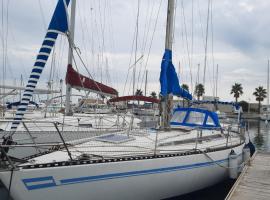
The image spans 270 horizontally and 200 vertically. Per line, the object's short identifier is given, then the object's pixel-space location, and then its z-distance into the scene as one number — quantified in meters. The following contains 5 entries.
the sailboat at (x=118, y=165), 3.77
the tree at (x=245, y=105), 59.67
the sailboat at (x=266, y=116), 43.29
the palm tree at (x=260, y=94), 53.57
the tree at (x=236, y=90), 52.75
